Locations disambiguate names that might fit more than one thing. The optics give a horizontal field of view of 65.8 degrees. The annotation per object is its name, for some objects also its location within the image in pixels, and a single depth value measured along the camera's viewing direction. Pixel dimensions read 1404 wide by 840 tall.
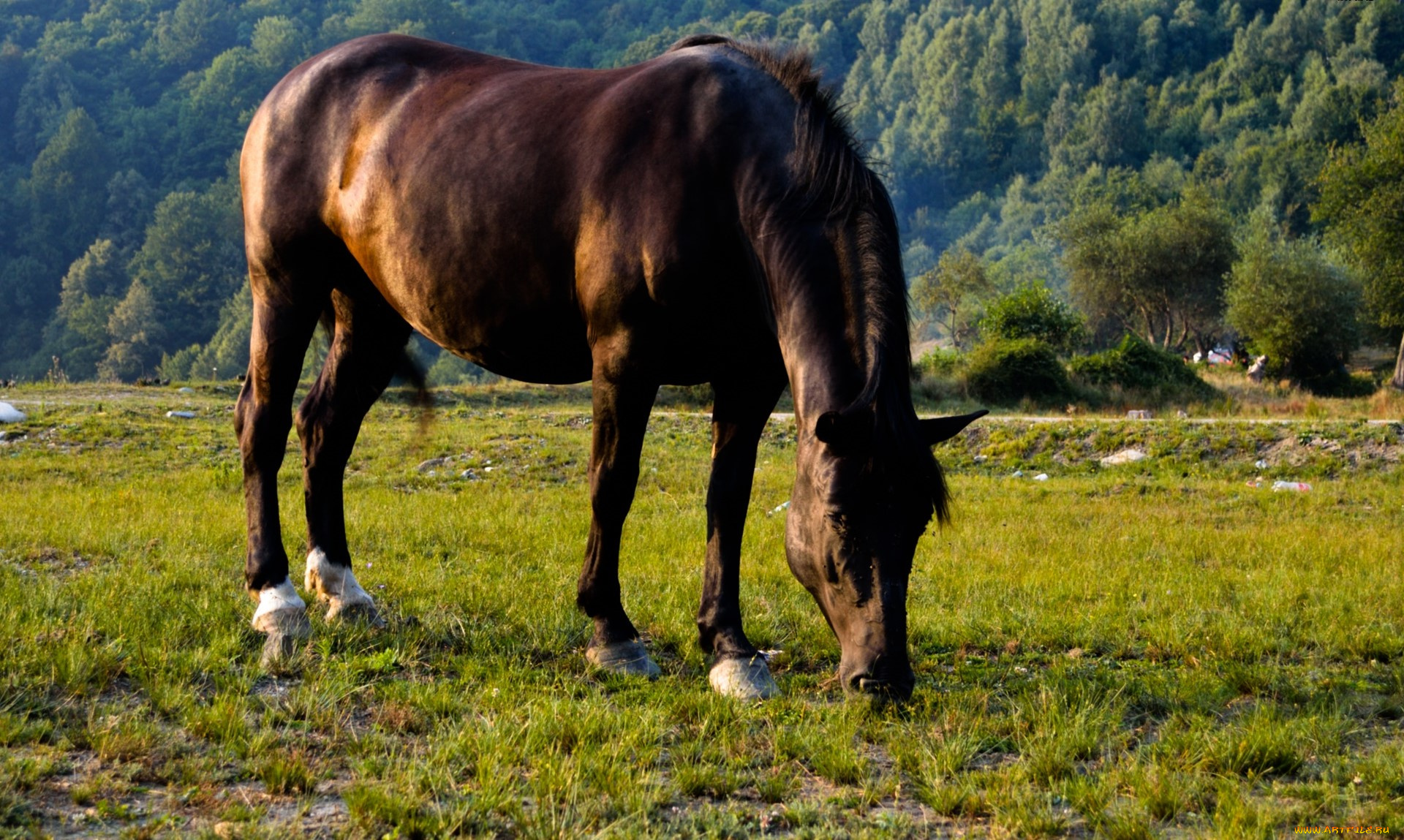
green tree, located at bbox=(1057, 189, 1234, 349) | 57.31
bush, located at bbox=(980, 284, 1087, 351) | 37.56
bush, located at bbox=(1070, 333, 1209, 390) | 32.06
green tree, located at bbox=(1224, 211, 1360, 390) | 41.81
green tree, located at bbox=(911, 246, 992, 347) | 70.06
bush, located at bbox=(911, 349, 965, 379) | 33.06
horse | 4.05
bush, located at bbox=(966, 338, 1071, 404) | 31.42
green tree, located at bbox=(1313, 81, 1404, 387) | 38.03
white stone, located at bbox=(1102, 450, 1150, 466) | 15.75
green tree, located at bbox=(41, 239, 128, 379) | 88.62
